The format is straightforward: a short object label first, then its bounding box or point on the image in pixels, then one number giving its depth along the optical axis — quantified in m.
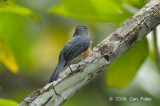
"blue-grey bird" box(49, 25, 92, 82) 4.73
